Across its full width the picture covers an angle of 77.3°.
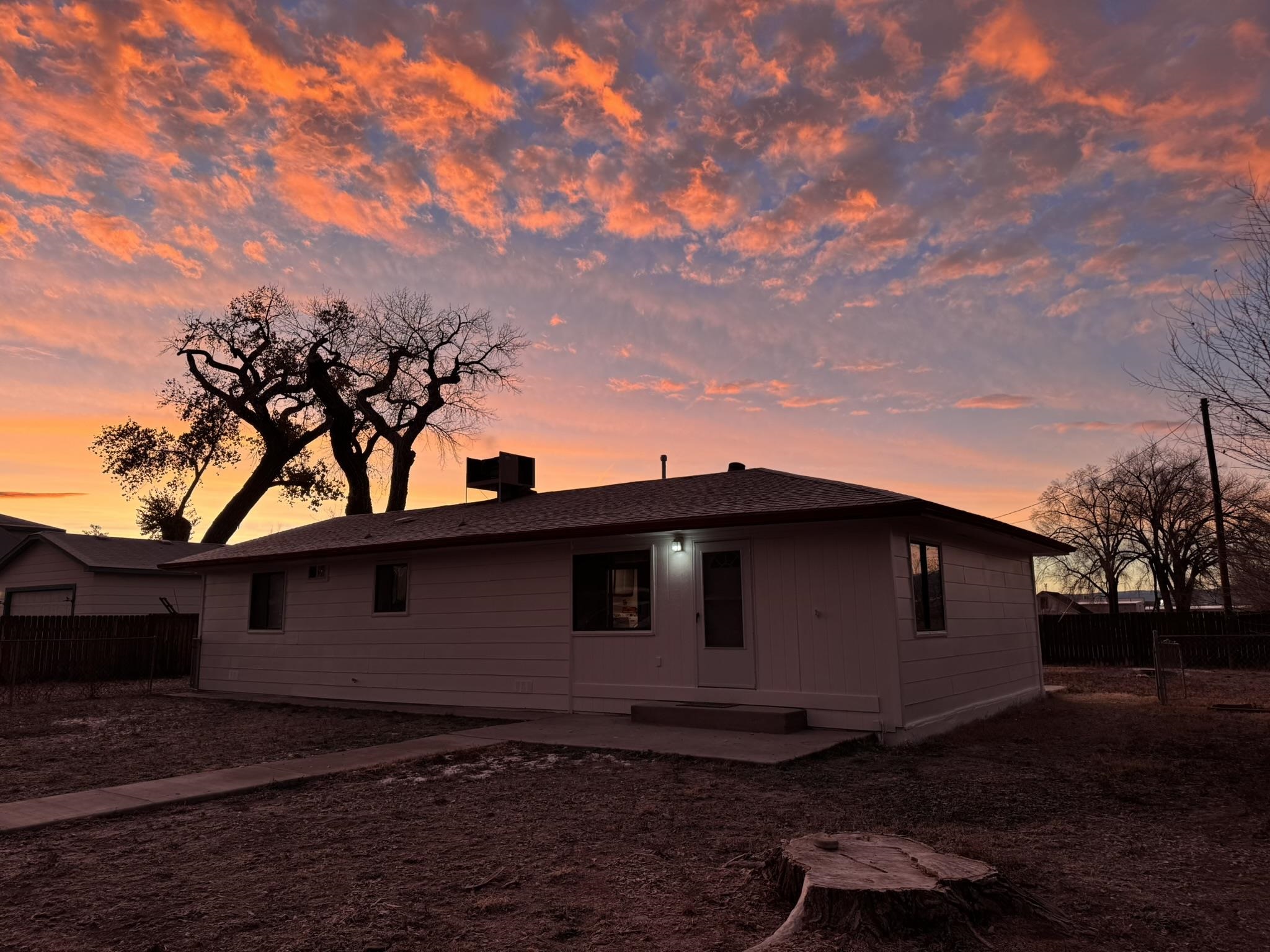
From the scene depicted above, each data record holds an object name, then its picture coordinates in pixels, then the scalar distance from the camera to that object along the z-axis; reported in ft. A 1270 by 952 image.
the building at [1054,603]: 116.06
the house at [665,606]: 30.86
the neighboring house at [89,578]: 75.25
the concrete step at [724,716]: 29.99
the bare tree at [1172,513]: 121.60
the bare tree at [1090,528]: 133.39
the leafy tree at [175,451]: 112.68
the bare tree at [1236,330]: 24.75
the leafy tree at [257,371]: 109.40
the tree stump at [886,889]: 10.57
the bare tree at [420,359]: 108.37
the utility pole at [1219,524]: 65.57
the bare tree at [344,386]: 108.27
